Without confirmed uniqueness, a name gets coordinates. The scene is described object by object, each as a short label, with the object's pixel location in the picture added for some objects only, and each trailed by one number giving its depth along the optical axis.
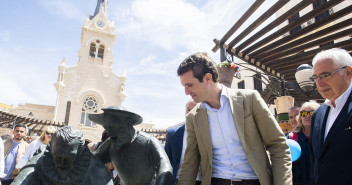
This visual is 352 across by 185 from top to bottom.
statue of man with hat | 1.60
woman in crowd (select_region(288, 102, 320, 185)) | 2.88
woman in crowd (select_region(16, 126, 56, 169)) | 4.45
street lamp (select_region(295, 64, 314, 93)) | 4.16
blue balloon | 2.53
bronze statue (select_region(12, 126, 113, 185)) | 1.36
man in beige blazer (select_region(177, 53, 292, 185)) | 1.75
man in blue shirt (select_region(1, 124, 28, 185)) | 4.98
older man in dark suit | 1.70
